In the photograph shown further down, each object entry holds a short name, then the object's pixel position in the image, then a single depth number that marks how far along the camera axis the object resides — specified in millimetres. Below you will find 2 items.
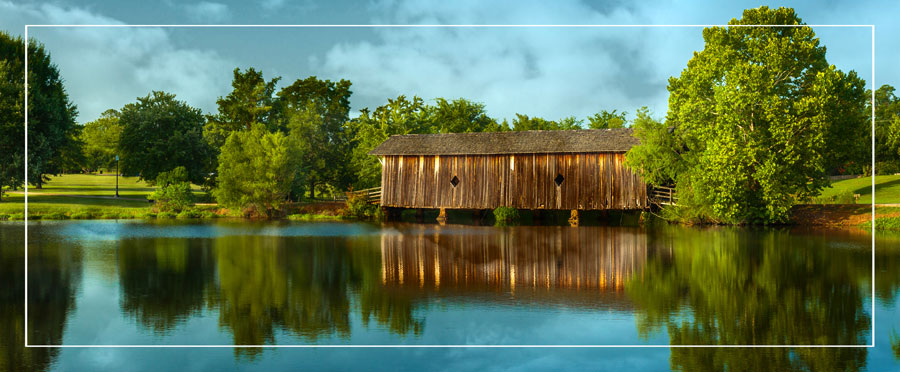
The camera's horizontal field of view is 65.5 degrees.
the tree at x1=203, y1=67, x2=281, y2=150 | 54094
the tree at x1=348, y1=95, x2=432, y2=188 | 48312
